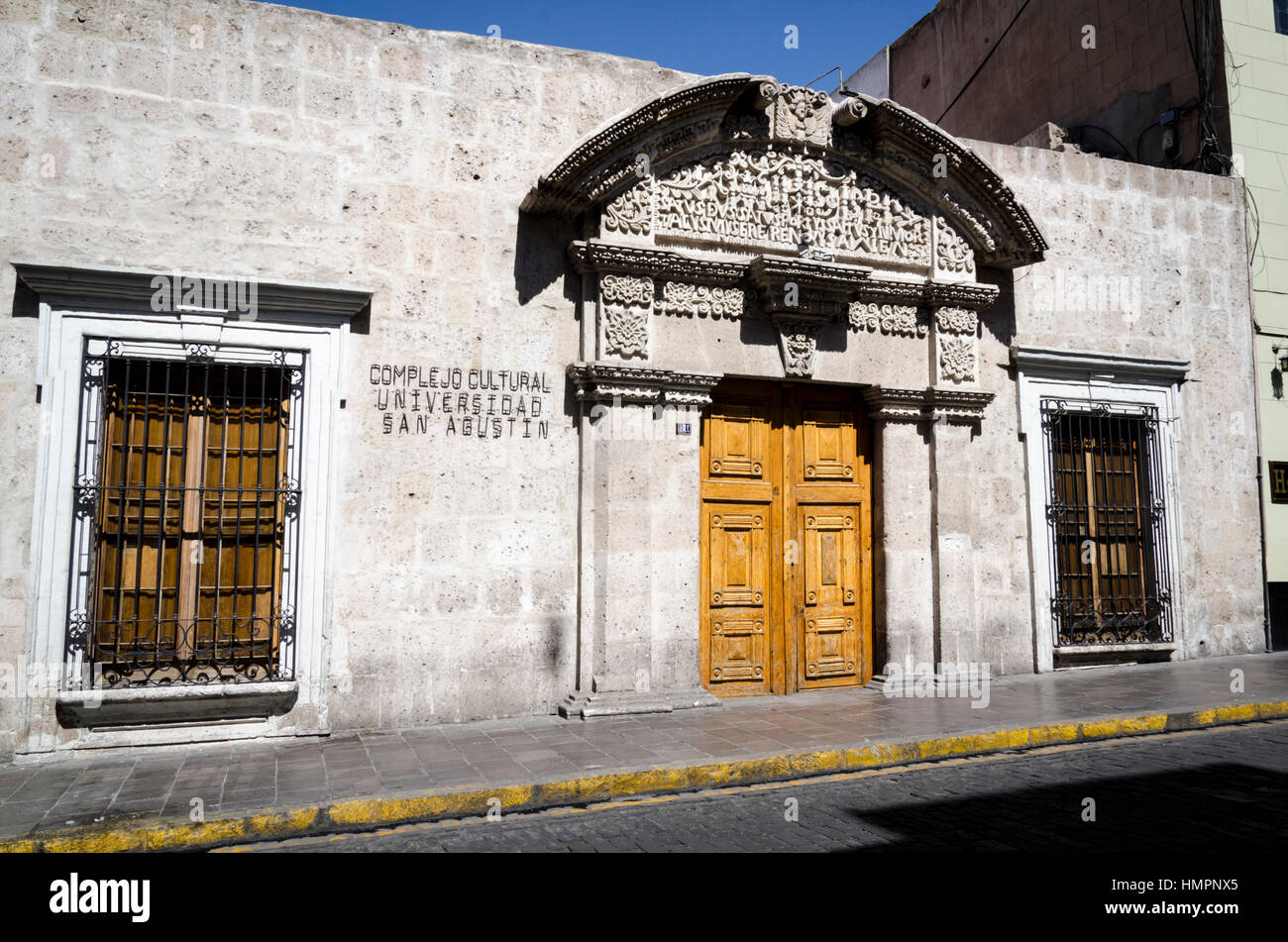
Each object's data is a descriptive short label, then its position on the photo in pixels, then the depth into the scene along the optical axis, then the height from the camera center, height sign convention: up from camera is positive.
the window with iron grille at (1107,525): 9.38 +0.46
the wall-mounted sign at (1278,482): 10.38 +0.95
